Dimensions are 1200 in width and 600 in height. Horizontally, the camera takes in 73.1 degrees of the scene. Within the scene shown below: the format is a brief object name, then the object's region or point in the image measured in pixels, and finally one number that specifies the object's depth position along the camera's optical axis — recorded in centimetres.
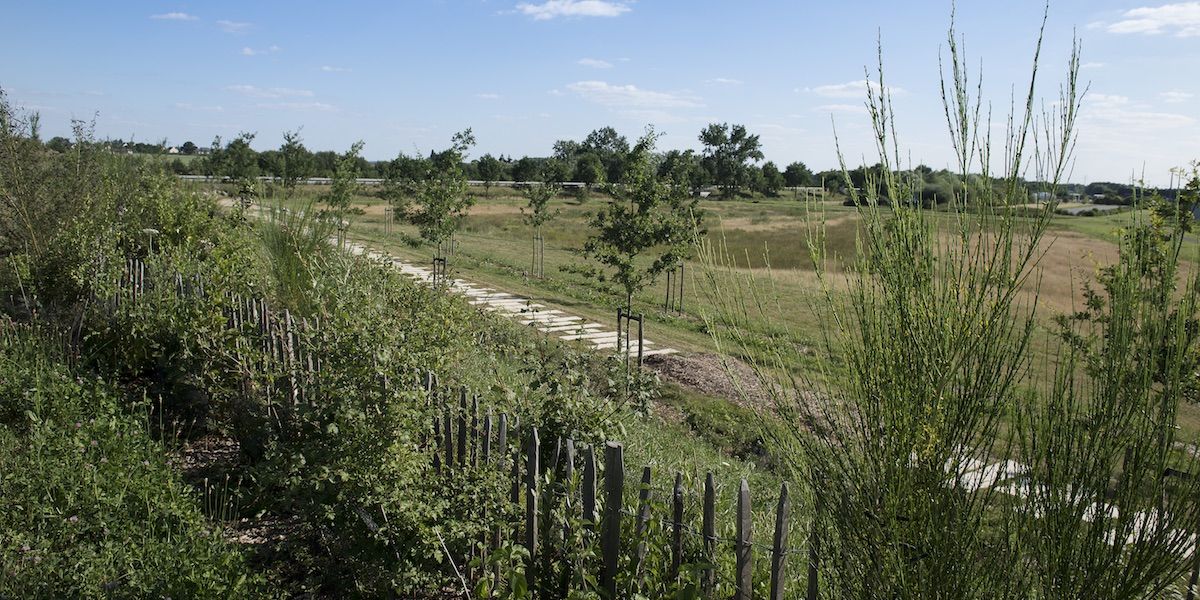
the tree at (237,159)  2821
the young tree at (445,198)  1869
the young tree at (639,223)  1202
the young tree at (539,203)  2388
